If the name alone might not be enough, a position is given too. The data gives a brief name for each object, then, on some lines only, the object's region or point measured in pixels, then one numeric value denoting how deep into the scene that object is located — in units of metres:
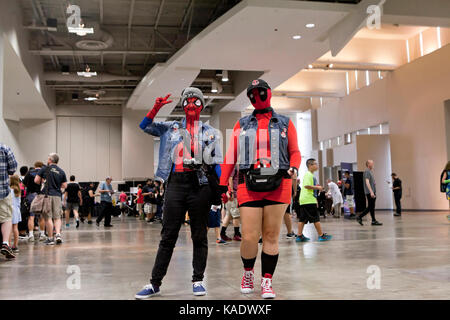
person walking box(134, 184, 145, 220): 18.84
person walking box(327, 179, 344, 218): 16.66
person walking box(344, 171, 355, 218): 15.81
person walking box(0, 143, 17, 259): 5.94
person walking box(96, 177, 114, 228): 13.90
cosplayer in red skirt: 3.32
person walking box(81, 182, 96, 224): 17.81
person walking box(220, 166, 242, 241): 7.83
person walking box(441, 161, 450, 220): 10.50
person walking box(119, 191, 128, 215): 21.42
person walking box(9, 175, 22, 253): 7.12
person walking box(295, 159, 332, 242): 7.79
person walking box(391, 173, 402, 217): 17.00
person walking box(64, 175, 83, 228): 13.66
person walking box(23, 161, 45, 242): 9.02
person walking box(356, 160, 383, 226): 10.80
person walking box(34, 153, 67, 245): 8.36
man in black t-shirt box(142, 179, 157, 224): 16.23
